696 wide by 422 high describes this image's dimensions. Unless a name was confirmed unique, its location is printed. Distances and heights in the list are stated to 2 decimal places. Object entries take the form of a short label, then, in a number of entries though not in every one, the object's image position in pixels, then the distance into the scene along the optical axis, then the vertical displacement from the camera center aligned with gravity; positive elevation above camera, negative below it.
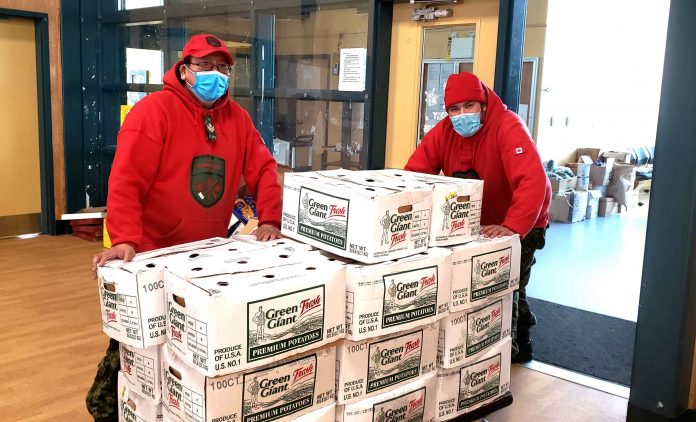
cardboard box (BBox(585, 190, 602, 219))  8.06 -1.10
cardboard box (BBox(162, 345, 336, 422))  1.52 -0.72
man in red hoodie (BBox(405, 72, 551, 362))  2.61 -0.21
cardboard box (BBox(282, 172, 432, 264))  1.82 -0.33
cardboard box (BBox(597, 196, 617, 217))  8.45 -1.18
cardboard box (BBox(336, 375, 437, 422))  1.83 -0.89
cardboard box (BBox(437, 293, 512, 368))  2.08 -0.75
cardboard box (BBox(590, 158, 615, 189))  8.23 -0.74
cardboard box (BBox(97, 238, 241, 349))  1.71 -0.56
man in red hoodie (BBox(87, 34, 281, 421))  2.20 -0.25
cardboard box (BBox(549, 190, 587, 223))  7.64 -1.10
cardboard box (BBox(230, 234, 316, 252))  1.97 -0.44
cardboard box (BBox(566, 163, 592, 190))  7.88 -0.73
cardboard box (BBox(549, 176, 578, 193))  7.42 -0.81
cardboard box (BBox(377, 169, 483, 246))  2.03 -0.32
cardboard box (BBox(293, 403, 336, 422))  1.71 -0.84
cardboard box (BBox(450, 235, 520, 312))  2.05 -0.54
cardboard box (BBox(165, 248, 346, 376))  1.47 -0.50
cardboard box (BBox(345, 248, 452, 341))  1.76 -0.53
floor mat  3.49 -1.37
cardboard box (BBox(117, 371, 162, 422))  1.82 -0.91
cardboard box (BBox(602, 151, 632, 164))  8.83 -0.53
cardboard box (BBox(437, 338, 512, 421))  2.12 -0.94
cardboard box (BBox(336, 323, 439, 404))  1.80 -0.75
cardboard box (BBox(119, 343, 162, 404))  1.79 -0.79
